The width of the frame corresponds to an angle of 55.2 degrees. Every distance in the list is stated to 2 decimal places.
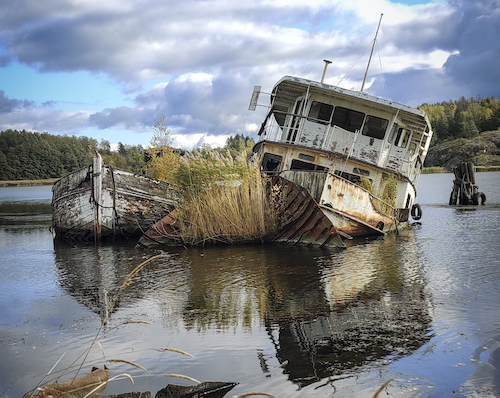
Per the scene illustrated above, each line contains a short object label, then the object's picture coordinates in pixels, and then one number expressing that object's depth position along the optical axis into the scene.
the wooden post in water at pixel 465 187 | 26.78
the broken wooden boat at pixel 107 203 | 14.79
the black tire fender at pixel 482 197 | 26.73
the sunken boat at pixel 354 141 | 15.65
